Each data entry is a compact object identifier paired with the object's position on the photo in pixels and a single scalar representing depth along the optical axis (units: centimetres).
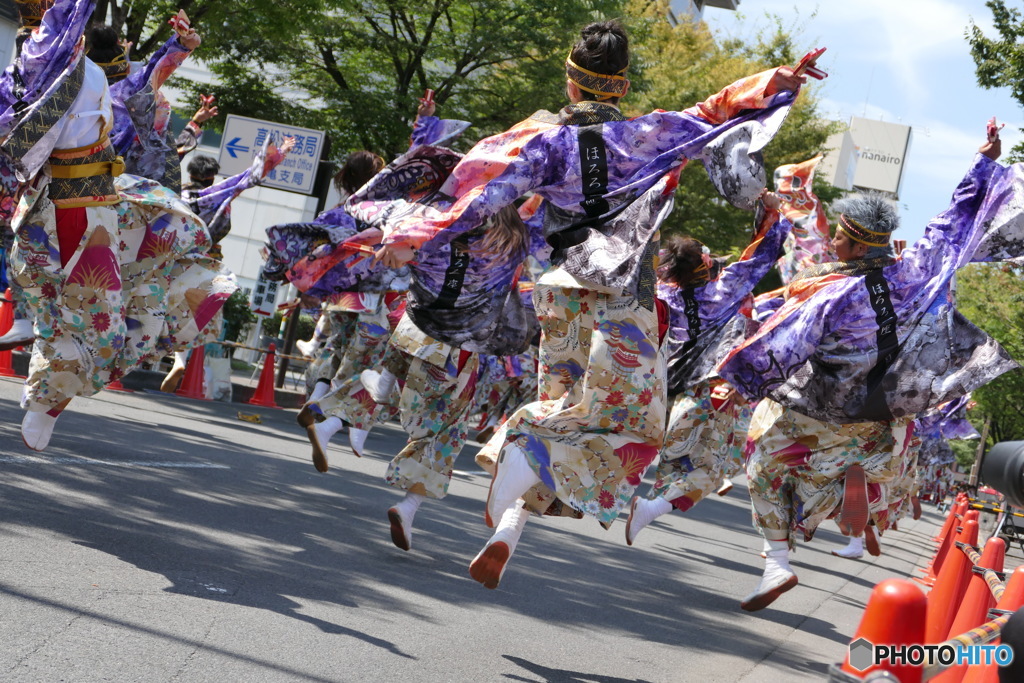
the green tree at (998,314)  2236
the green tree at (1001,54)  1352
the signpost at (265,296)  2198
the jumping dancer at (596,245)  407
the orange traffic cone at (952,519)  897
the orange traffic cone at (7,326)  1021
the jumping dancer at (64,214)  454
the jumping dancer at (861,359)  556
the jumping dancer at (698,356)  709
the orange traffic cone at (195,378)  1270
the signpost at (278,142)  1407
